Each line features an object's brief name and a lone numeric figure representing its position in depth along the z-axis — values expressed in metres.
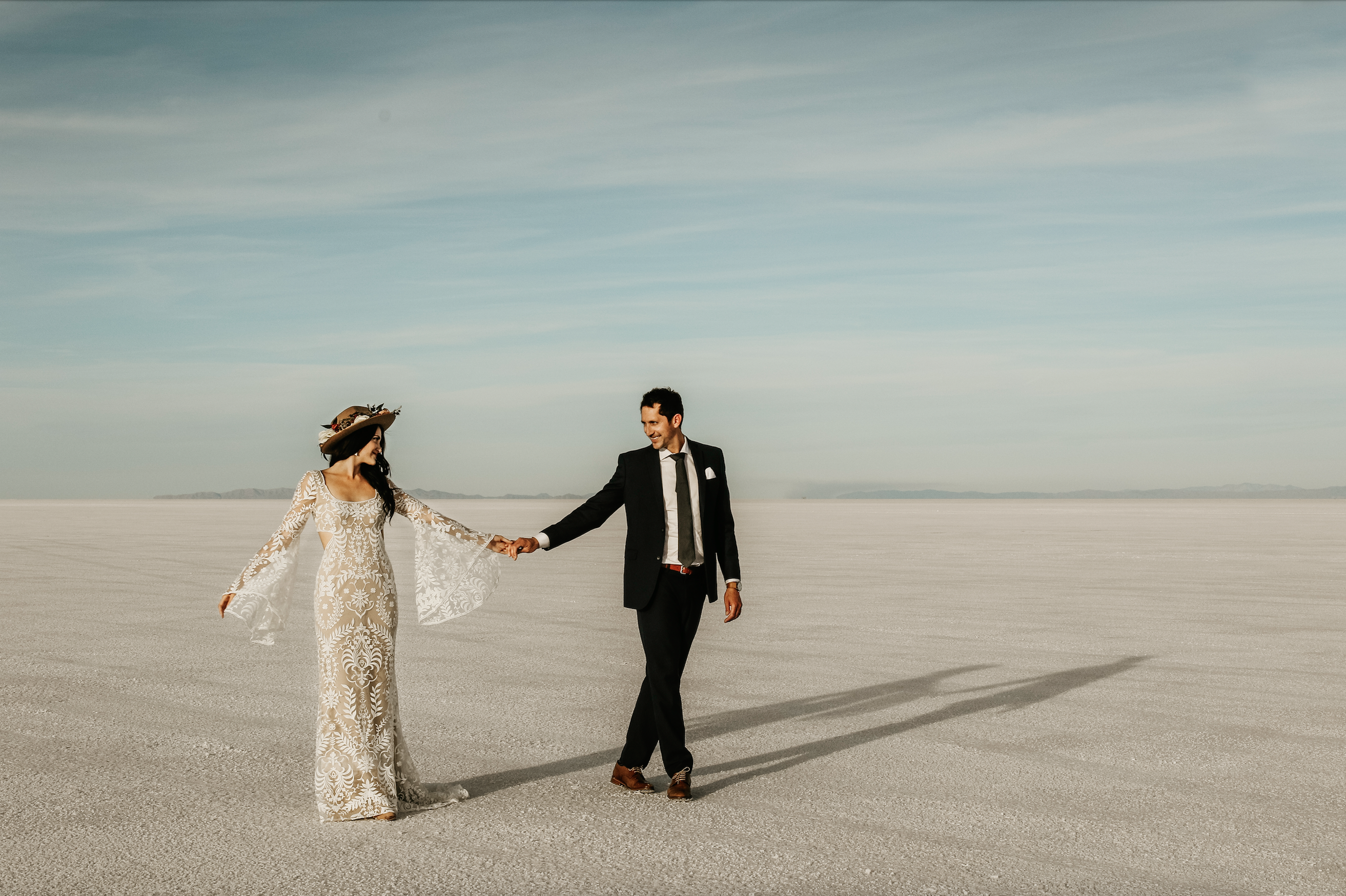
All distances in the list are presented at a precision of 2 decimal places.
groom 5.86
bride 5.50
